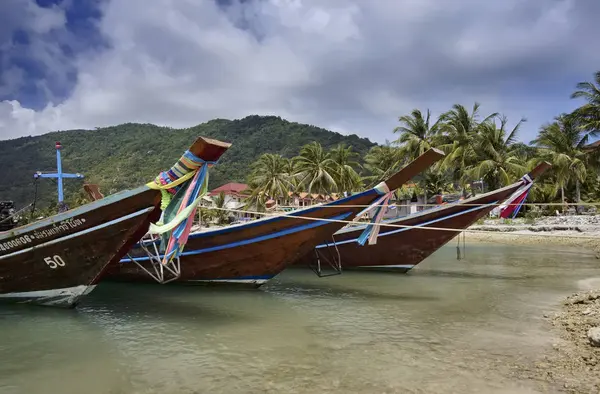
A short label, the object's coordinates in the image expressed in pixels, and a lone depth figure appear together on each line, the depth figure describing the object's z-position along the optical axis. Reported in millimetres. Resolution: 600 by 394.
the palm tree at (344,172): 34750
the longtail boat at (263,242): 9320
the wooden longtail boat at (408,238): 12742
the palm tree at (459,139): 30750
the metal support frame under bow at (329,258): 12980
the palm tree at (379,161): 38575
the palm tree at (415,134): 32000
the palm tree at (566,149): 28405
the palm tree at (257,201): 36656
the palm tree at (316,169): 33750
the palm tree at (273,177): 37188
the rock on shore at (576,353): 4977
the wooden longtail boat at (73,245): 7523
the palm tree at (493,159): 29031
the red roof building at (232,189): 53644
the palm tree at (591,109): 25609
